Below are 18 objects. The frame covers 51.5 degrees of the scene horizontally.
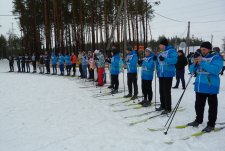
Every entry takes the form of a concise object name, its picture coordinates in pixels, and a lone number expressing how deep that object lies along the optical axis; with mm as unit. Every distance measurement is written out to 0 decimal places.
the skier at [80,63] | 15405
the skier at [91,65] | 13322
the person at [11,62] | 24077
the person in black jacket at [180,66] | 10352
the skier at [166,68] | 5934
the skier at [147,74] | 7008
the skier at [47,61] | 19891
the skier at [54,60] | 18906
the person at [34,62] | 22534
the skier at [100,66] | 11523
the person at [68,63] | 17469
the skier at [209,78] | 4539
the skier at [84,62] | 14773
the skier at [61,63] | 17833
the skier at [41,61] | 21170
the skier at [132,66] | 8117
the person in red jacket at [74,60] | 16734
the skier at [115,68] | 9612
